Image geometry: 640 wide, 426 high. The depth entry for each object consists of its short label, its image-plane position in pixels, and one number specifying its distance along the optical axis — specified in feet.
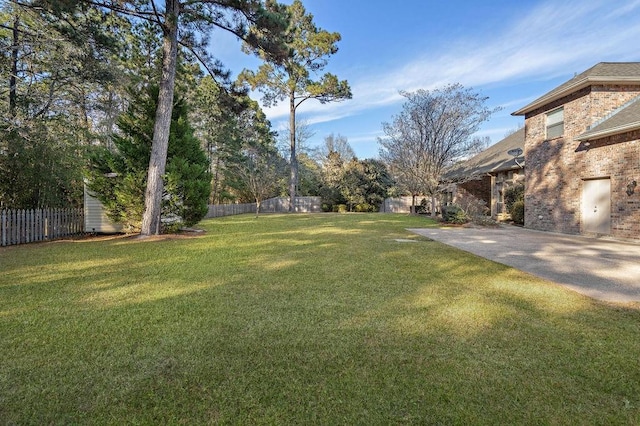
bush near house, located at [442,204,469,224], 47.48
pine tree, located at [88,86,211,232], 33.96
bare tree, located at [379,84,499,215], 57.62
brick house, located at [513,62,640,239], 30.50
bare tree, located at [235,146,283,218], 74.43
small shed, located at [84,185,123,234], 35.60
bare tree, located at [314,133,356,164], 142.61
